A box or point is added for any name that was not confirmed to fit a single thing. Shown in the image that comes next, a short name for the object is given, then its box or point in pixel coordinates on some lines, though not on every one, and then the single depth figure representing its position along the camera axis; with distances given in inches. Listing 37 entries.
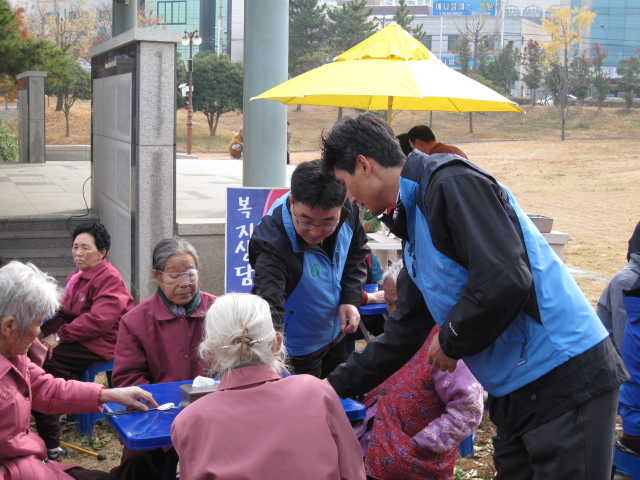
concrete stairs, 312.8
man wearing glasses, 134.5
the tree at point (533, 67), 1931.6
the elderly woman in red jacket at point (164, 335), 138.6
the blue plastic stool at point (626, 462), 144.3
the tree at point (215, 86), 1450.5
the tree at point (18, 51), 485.4
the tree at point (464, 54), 2004.2
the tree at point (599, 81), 1780.3
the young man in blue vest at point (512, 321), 79.4
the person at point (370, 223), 262.7
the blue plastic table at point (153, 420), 102.1
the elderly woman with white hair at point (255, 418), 78.9
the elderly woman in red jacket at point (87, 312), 181.3
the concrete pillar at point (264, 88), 243.3
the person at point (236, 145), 759.7
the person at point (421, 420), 121.5
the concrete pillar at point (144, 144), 238.7
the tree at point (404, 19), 1808.6
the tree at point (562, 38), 1765.5
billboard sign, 2780.3
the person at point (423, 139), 209.6
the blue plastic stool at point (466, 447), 164.7
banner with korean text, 221.1
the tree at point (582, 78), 1815.9
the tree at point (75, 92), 1475.4
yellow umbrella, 187.9
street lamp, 1102.4
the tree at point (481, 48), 2050.9
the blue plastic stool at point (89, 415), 184.2
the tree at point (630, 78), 1787.6
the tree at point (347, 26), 1771.4
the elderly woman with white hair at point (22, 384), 103.9
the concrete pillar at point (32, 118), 733.9
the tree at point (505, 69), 1961.1
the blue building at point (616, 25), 3011.8
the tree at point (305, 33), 1753.2
